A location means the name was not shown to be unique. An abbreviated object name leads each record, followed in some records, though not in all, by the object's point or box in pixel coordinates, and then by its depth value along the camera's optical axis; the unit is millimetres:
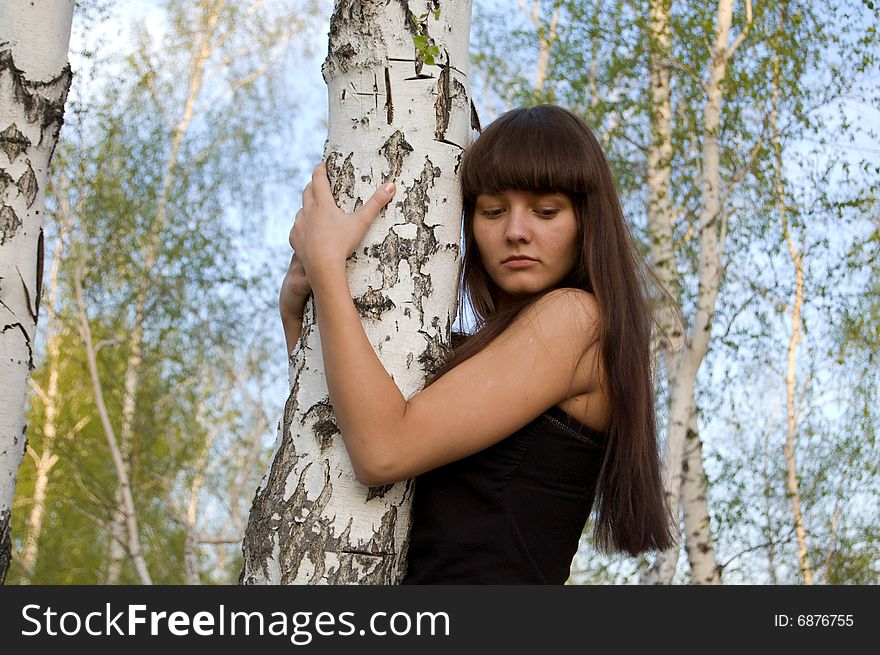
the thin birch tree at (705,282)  7586
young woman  1644
